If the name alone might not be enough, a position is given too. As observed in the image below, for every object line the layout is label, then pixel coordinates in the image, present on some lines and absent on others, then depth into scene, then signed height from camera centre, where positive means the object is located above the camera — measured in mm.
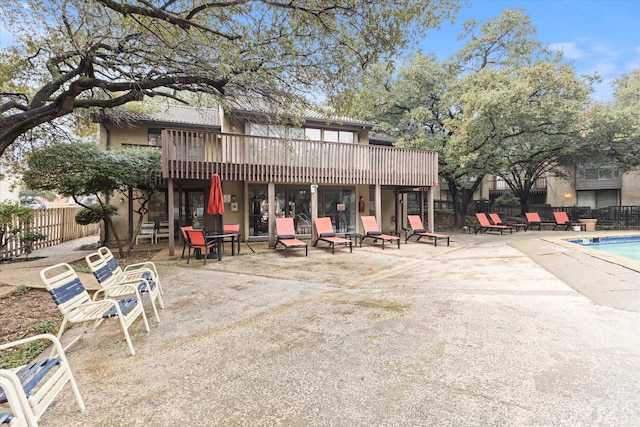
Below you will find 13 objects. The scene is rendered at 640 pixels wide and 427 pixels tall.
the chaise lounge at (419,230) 11688 -829
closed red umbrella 8531 +315
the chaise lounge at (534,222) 17234 -727
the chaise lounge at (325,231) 10363 -754
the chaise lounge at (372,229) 11195 -733
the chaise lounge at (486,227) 15531 -897
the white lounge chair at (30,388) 1629 -1094
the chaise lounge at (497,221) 16609 -673
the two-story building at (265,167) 9781 +1587
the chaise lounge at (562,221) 17073 -679
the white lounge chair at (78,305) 2896 -971
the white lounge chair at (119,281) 3897 -1007
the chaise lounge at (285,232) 9692 -744
